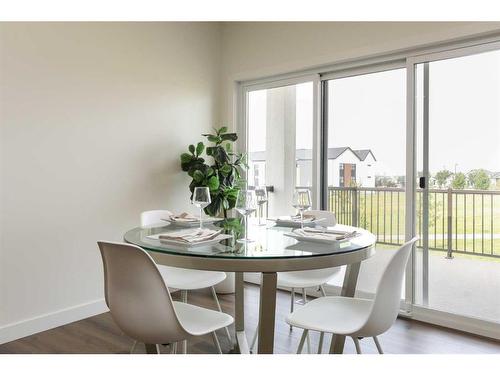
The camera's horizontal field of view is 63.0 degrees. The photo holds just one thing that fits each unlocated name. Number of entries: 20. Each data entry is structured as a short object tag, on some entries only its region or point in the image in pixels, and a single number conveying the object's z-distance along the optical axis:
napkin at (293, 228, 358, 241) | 1.99
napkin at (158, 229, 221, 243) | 1.92
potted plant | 3.73
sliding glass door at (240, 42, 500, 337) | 2.92
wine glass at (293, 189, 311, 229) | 2.29
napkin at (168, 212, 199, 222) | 2.51
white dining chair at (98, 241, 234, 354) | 1.59
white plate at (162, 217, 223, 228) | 2.46
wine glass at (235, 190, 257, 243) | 2.14
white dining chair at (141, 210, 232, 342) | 2.45
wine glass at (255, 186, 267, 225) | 2.34
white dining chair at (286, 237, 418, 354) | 1.68
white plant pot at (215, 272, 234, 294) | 3.83
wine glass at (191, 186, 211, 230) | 2.22
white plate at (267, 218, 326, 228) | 2.48
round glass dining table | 1.67
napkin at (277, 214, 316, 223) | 2.54
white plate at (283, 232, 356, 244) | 1.94
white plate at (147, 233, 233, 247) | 1.88
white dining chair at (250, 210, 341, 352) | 2.53
